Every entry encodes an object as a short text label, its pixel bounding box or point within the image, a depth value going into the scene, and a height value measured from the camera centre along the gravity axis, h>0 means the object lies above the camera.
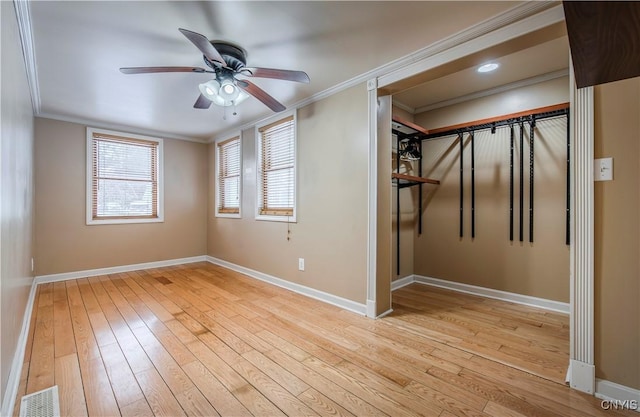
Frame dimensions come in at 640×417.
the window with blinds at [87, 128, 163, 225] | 4.11 +0.49
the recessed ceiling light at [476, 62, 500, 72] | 2.63 +1.39
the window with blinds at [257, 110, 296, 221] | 3.54 +0.52
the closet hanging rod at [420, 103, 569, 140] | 2.68 +0.97
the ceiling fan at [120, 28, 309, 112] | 2.02 +1.05
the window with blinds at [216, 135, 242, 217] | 4.50 +0.54
